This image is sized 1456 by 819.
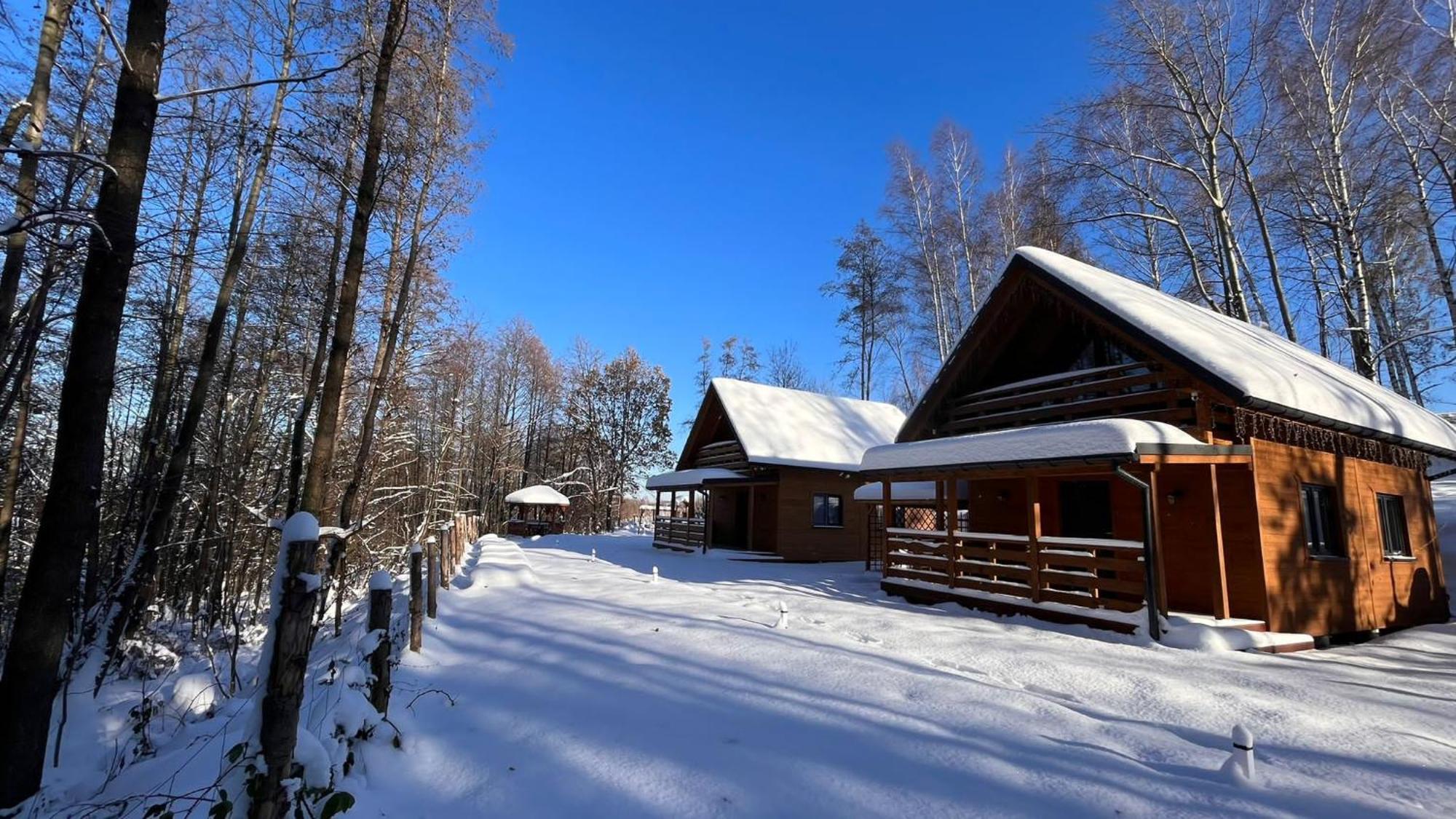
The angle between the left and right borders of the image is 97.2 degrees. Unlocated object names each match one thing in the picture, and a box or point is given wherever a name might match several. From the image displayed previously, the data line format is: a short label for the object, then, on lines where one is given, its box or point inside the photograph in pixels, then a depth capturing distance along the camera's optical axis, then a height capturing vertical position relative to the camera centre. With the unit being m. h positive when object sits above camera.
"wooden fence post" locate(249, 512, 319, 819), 2.58 -0.70
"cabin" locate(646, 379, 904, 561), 18.06 +0.90
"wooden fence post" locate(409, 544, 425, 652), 6.04 -1.06
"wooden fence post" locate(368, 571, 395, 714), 4.13 -0.88
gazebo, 27.06 -0.86
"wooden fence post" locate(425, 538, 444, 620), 7.29 -0.99
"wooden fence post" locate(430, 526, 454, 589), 9.77 -0.99
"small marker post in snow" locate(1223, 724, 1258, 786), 3.35 -1.28
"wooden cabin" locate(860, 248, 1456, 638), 7.65 +0.55
